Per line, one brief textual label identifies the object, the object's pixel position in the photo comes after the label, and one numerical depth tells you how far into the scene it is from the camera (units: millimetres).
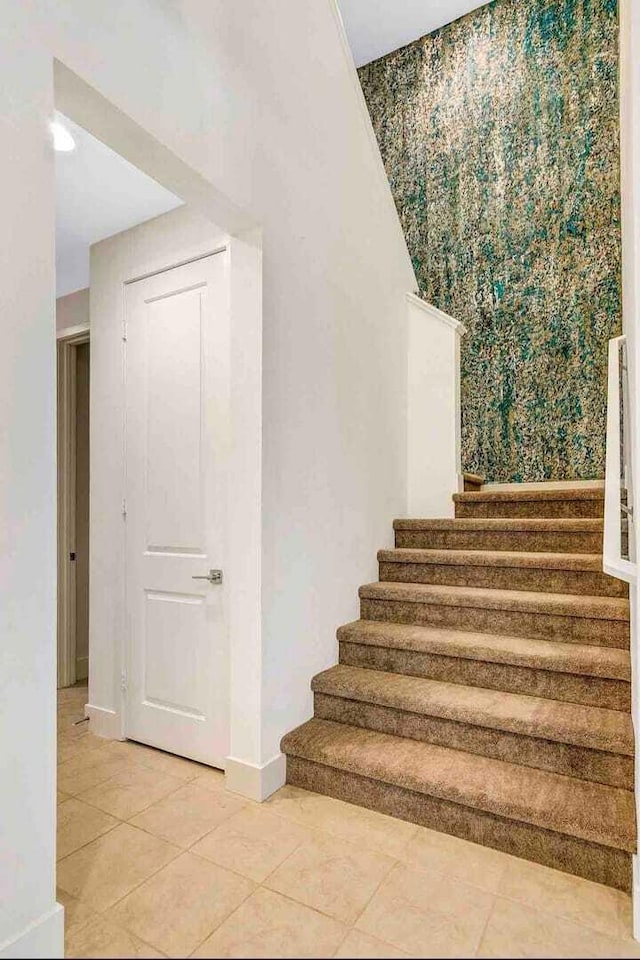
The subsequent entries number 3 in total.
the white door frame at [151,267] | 2516
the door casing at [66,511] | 3779
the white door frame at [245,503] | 2170
